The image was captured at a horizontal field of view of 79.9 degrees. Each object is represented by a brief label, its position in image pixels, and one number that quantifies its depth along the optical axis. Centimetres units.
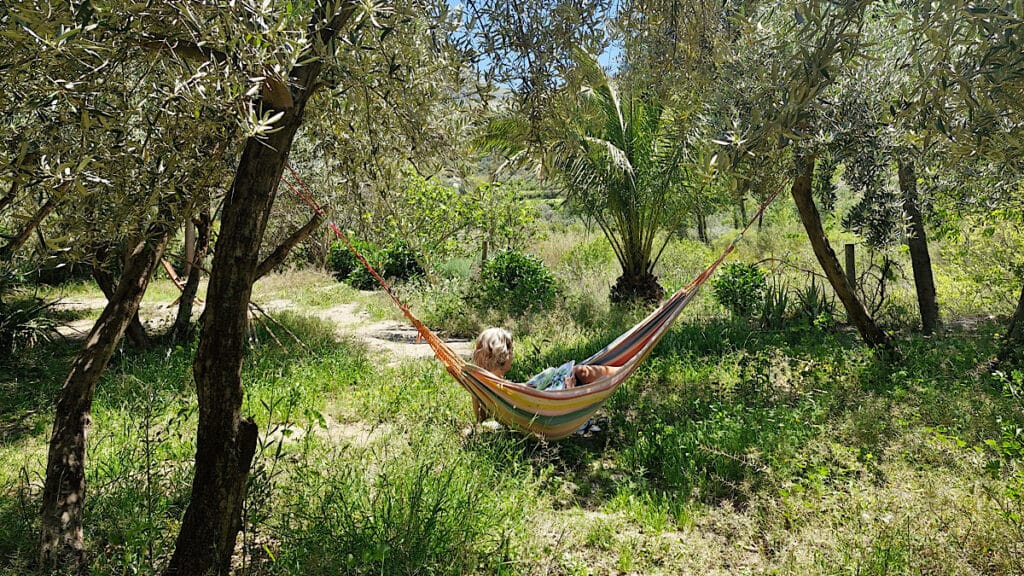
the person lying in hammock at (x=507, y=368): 381
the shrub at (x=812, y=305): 618
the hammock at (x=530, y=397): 326
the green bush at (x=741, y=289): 675
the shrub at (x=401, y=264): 1070
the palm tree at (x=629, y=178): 722
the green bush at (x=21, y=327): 514
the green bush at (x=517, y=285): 778
